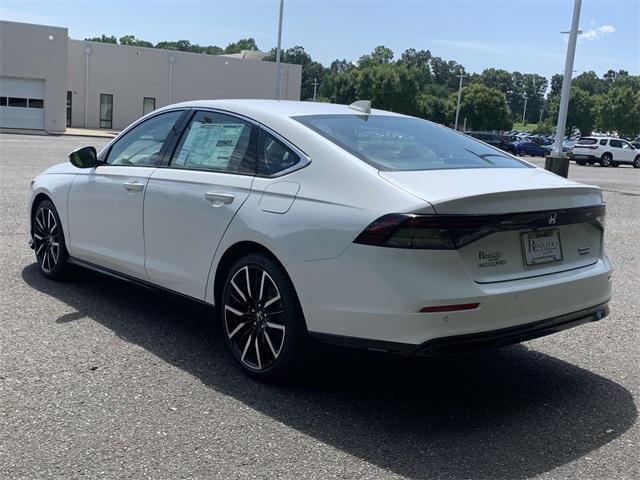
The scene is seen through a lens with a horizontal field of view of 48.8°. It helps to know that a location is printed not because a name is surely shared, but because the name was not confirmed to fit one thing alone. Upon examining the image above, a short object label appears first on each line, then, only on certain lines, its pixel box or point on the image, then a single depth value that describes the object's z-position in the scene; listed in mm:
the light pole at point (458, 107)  82575
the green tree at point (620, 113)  84312
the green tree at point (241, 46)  159250
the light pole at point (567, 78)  21484
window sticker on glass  4652
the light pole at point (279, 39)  40469
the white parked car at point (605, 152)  43312
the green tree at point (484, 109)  87688
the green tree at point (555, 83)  162625
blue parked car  51375
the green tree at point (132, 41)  137825
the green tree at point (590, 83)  171375
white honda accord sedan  3494
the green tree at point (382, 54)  151125
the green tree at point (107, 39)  144262
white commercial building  43562
